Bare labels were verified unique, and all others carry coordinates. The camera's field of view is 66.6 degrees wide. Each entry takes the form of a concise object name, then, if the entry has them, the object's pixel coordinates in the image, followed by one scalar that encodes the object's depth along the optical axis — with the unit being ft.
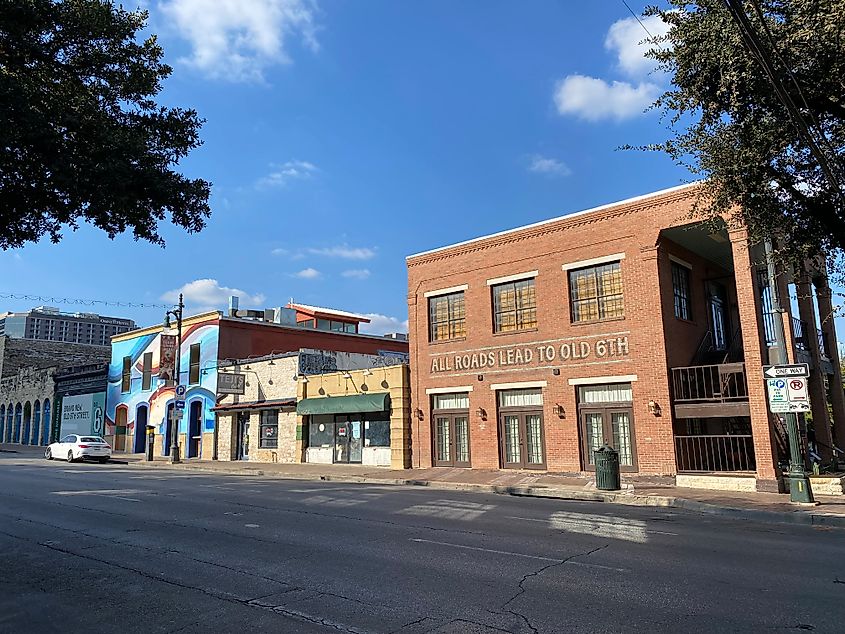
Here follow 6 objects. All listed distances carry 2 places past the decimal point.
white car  110.52
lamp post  103.14
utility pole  47.34
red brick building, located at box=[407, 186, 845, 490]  62.95
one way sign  47.78
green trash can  56.24
